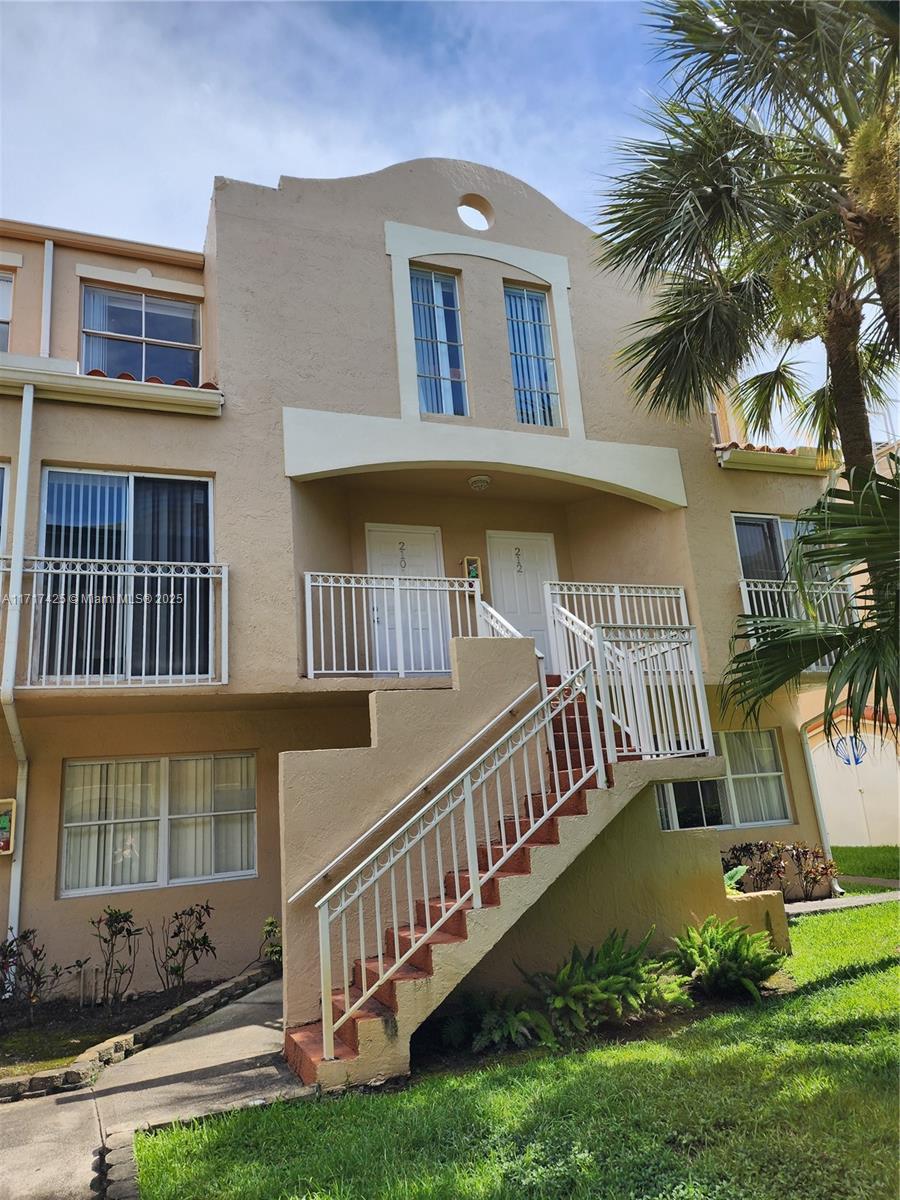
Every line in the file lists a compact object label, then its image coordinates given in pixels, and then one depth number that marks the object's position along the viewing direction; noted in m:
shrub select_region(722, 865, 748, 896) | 9.58
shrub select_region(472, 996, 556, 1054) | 6.12
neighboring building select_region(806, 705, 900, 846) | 18.27
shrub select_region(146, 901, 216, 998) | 8.91
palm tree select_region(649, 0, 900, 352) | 6.13
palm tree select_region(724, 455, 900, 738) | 5.93
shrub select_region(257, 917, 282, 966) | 9.24
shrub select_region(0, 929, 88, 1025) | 8.30
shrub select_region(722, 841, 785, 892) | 12.13
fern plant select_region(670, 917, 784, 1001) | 7.03
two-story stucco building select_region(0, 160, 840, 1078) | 7.66
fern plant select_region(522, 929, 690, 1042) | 6.40
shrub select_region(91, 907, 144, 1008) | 8.73
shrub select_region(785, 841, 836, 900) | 12.52
